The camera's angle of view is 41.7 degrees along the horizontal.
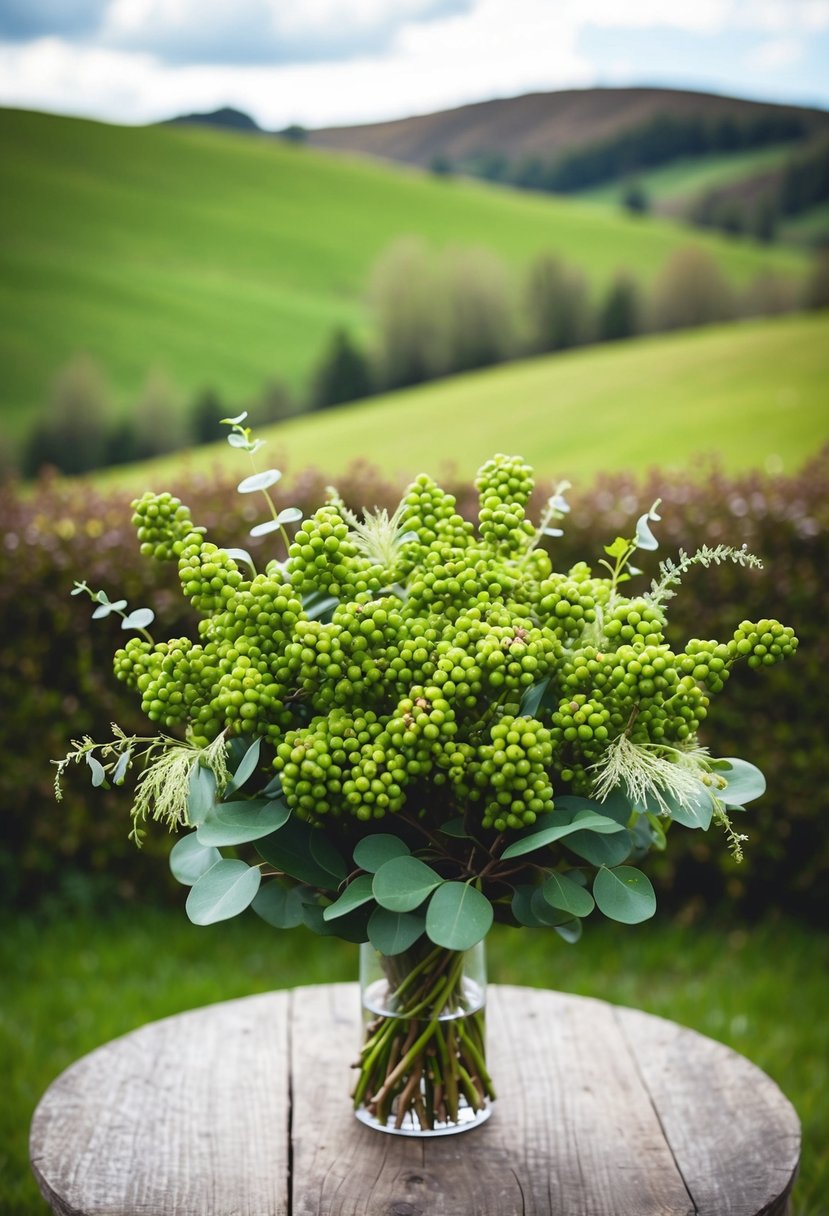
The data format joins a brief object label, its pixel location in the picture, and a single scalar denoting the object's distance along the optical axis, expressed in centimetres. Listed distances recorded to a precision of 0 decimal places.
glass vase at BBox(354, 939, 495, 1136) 140
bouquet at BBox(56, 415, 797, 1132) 118
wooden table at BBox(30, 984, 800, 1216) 136
